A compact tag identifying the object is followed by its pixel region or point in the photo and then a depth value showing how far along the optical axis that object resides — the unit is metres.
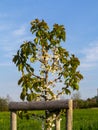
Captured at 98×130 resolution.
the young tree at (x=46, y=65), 4.86
